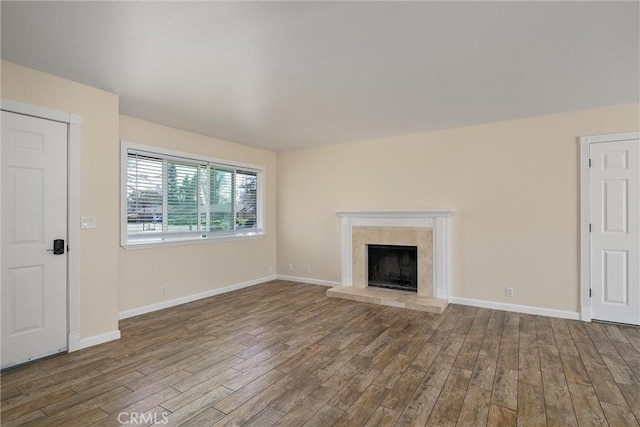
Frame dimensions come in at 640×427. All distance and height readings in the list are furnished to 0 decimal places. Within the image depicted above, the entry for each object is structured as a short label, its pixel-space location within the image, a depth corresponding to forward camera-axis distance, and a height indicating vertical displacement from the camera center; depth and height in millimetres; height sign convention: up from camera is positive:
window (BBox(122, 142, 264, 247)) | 4102 +245
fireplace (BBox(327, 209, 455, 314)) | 4559 -674
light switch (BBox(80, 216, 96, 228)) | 3084 -83
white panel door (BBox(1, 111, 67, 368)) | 2660 -201
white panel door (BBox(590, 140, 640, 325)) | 3584 -208
